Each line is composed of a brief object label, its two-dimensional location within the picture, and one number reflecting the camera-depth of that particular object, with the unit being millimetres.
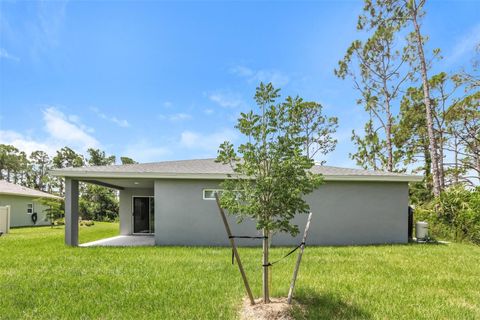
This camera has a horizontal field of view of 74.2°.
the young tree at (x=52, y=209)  20003
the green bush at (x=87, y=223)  21694
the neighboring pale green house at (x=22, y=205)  21047
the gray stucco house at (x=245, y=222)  10766
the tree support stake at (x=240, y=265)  4227
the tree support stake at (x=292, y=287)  4316
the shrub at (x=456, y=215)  11781
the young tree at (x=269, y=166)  4121
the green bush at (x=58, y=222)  22936
